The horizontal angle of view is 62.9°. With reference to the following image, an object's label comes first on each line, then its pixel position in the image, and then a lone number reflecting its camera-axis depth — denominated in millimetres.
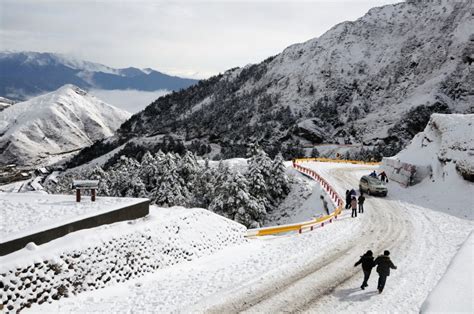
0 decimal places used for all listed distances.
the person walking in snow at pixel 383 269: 14969
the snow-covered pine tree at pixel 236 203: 40969
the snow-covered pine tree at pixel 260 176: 47719
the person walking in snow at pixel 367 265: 15477
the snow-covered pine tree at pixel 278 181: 50594
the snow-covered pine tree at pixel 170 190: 51156
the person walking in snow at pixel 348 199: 31234
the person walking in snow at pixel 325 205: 37188
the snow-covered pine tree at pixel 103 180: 62809
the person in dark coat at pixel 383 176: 43372
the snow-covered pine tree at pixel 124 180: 59725
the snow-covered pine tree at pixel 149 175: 61562
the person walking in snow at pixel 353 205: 27797
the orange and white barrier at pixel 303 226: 24453
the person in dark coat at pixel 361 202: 29172
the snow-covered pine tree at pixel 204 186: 52119
